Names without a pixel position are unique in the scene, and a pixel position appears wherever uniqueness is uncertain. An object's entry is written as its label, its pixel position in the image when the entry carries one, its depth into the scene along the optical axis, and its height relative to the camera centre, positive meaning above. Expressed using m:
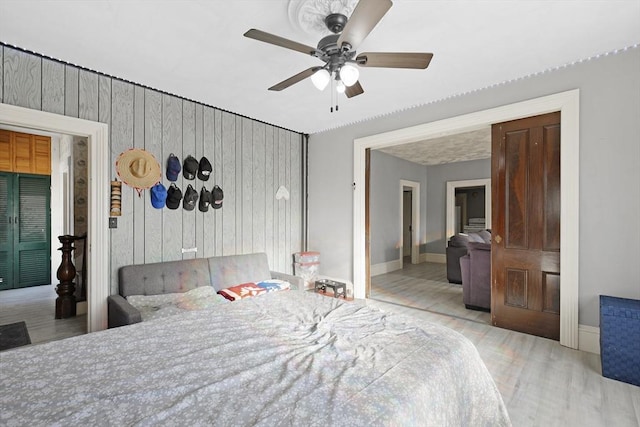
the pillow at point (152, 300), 2.77 -0.85
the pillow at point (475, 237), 5.48 -0.44
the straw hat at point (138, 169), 3.04 +0.48
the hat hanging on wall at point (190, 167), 3.46 +0.55
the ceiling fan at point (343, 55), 1.68 +1.02
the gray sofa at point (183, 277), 2.63 -0.72
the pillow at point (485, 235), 5.76 -0.42
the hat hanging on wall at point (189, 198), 3.47 +0.18
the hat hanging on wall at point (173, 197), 3.35 +0.19
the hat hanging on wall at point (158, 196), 3.25 +0.20
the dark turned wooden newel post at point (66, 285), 3.64 -0.91
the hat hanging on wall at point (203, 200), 3.61 +0.17
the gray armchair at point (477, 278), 3.79 -0.84
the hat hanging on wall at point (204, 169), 3.57 +0.55
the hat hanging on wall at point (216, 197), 3.71 +0.21
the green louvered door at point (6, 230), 4.91 -0.30
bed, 1.00 -0.68
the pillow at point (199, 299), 2.64 -0.82
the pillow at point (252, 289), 3.19 -0.86
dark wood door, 2.94 -0.12
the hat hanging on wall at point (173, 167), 3.33 +0.53
